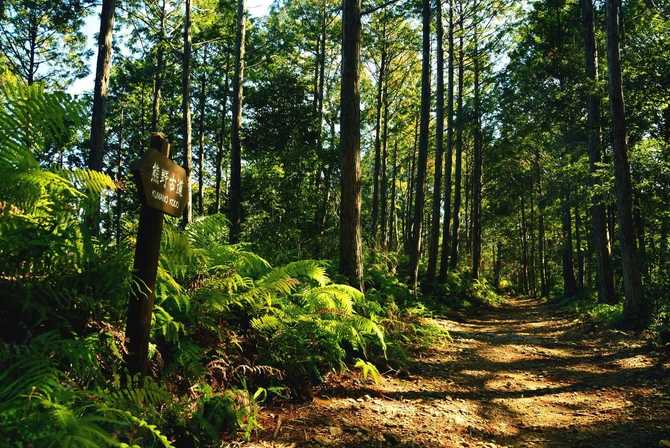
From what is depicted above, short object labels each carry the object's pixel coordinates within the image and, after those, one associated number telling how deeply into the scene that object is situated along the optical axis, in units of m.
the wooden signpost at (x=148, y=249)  2.74
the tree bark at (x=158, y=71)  16.76
